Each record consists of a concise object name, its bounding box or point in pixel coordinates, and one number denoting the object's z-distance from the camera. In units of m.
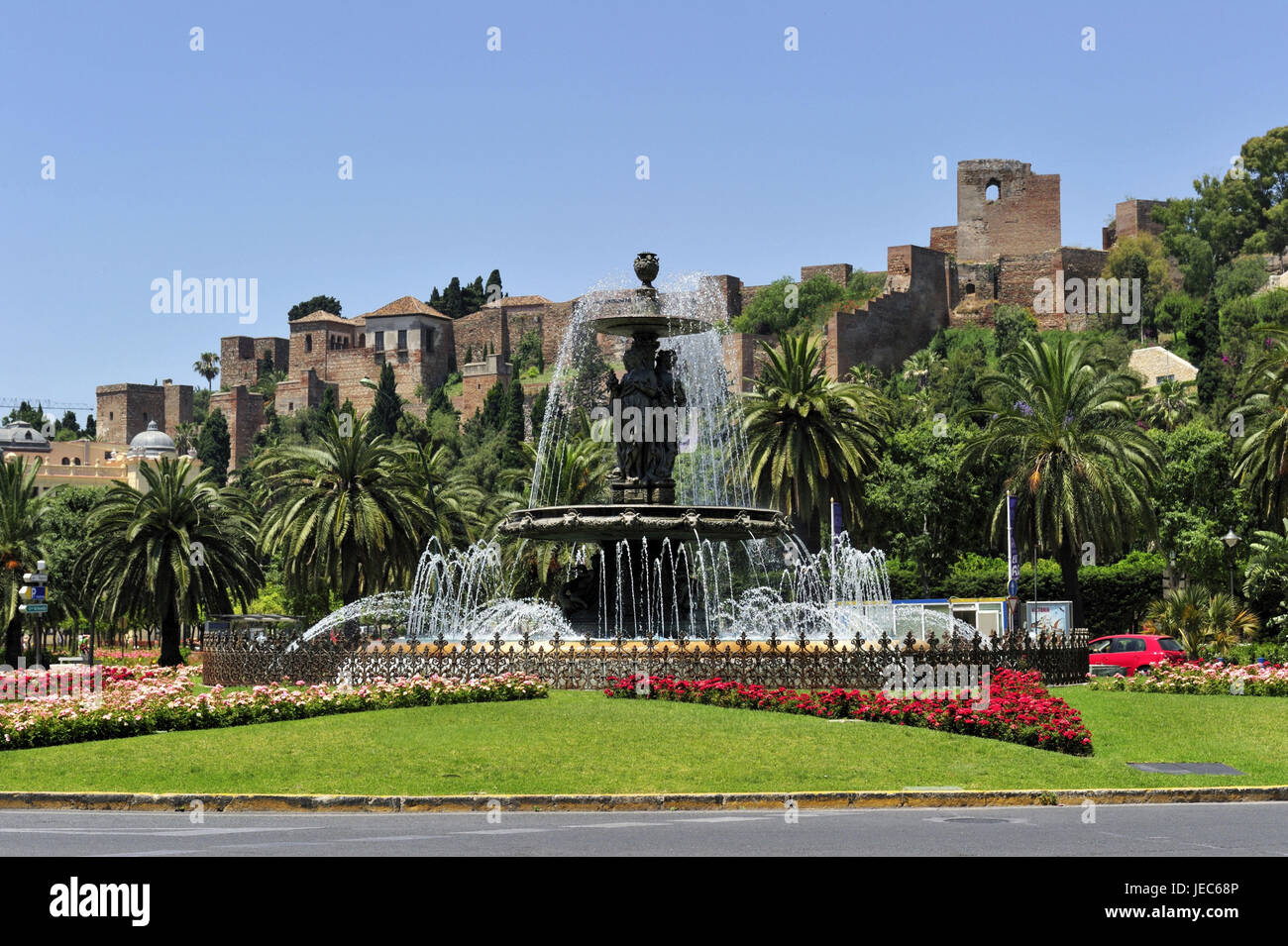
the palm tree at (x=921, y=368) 122.61
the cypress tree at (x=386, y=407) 136.38
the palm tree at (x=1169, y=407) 81.56
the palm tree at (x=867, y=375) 117.62
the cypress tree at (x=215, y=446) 165.84
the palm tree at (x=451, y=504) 48.37
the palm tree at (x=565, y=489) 47.94
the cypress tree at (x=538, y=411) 137.02
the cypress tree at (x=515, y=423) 120.49
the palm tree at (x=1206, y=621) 38.88
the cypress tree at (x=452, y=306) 187.75
